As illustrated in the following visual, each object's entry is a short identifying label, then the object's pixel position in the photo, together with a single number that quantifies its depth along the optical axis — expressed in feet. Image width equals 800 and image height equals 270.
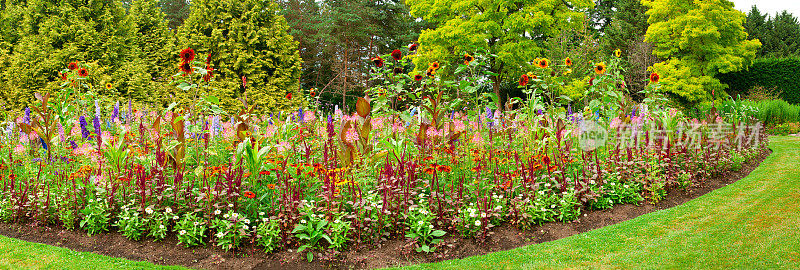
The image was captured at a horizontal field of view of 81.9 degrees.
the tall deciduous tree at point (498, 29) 47.93
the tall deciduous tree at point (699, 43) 51.72
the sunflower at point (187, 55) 11.92
